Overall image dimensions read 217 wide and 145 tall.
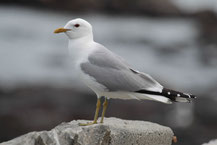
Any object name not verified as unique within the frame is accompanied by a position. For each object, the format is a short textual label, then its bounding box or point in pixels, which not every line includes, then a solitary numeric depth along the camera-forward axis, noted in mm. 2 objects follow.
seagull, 7055
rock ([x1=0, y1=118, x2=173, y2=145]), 7074
